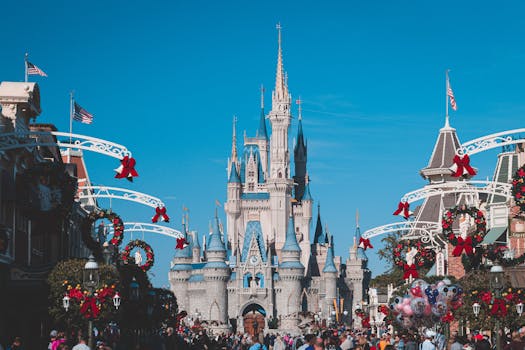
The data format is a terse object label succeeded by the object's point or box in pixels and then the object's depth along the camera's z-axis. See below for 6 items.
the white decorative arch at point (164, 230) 47.94
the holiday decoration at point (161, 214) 39.94
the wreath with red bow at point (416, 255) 43.00
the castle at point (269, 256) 150.25
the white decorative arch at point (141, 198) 40.16
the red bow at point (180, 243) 46.88
